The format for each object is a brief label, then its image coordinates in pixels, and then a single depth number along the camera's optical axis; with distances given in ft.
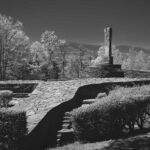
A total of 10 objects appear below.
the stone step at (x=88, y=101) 48.23
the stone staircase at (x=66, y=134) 36.17
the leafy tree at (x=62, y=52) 162.11
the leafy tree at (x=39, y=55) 149.26
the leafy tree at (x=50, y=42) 150.20
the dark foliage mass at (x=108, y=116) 32.68
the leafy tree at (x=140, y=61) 241.55
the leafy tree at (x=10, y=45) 115.55
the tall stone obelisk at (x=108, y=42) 80.01
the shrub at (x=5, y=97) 51.67
